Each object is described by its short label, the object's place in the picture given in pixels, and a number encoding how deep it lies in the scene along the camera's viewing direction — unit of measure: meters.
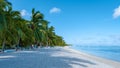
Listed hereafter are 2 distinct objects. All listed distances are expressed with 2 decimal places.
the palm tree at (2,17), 20.98
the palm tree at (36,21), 43.47
